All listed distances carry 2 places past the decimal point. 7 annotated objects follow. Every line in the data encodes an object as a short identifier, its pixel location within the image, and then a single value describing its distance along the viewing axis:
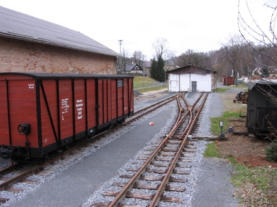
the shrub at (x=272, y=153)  8.66
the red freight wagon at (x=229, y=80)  66.24
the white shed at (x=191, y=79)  43.88
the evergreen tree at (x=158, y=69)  77.56
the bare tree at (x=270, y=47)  4.08
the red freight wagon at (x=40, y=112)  7.74
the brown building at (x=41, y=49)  13.34
